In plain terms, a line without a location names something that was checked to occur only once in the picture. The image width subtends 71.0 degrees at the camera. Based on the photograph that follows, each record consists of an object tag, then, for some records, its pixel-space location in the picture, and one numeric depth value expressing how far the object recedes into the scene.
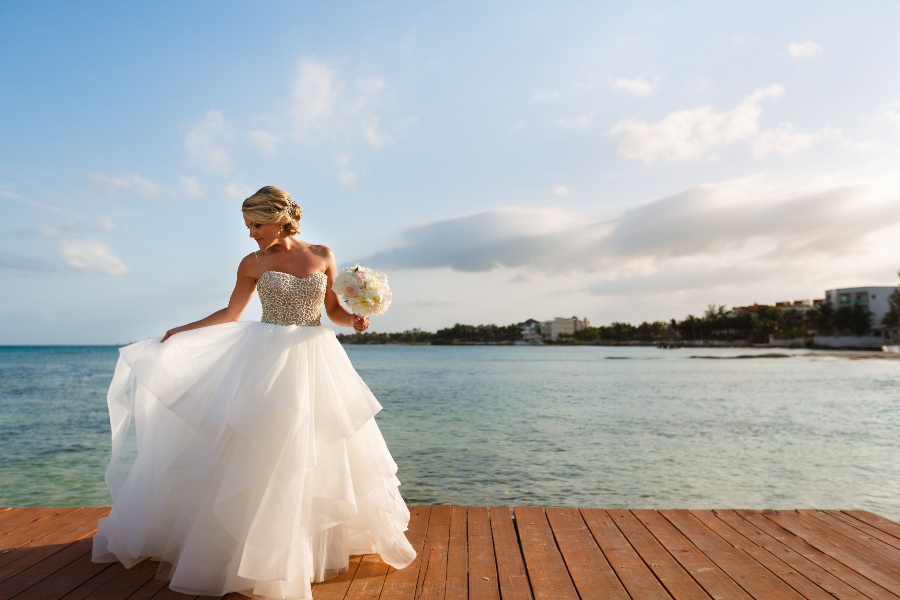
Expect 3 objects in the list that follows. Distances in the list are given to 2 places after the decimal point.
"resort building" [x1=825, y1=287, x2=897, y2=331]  91.88
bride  3.10
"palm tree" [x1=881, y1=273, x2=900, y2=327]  80.38
